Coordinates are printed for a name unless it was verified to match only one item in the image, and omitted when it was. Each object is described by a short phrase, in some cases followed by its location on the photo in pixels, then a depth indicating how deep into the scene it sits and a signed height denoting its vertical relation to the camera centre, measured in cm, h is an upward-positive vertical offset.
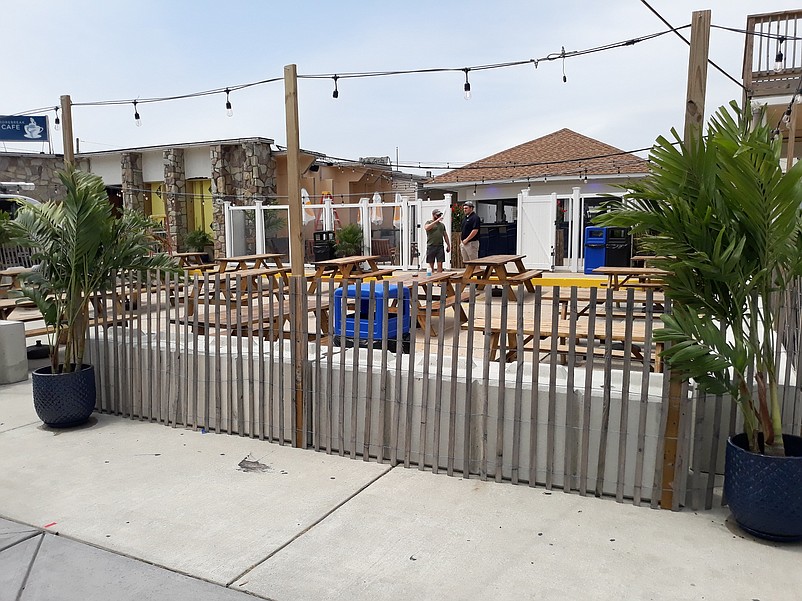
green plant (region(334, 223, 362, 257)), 1933 -63
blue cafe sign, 2220 +324
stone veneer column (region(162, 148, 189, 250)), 2233 +100
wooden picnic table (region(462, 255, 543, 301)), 938 -79
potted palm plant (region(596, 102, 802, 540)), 311 -22
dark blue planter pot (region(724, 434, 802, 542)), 313 -134
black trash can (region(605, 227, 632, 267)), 1558 -69
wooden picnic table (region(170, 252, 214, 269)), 1237 -93
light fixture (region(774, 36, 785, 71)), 1036 +261
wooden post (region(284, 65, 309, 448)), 475 -9
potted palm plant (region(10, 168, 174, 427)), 526 -36
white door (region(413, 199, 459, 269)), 1761 +1
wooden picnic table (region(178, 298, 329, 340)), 488 -77
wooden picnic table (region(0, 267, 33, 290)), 1022 -80
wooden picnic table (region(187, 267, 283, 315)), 496 -48
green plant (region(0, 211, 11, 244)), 1059 -19
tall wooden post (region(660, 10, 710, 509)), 362 +62
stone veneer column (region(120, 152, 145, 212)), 2316 +152
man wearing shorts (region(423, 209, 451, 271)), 1366 -40
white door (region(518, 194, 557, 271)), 1661 -21
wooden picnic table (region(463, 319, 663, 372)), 527 -103
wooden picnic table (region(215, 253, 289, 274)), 1180 -75
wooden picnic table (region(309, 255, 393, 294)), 996 -75
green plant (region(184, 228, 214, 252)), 2220 -62
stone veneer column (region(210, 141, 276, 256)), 2147 +156
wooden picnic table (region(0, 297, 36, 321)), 837 -108
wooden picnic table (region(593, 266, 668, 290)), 837 -67
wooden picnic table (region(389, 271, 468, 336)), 781 -108
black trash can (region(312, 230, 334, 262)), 1828 -68
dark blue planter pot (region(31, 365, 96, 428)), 524 -142
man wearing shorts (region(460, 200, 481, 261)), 1299 -28
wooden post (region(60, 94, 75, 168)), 596 +92
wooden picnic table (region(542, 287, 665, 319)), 611 -99
